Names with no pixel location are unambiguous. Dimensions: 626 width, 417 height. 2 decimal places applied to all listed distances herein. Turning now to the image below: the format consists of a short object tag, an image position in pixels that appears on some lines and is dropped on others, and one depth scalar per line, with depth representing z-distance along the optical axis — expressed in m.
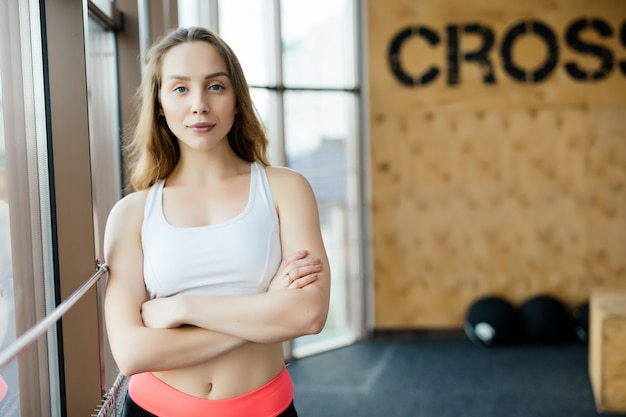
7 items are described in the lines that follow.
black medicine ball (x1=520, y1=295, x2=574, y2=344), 4.88
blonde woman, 1.46
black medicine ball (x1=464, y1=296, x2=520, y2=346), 4.84
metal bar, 1.17
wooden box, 3.62
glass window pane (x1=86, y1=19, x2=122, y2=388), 2.56
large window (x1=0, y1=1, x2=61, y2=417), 1.73
